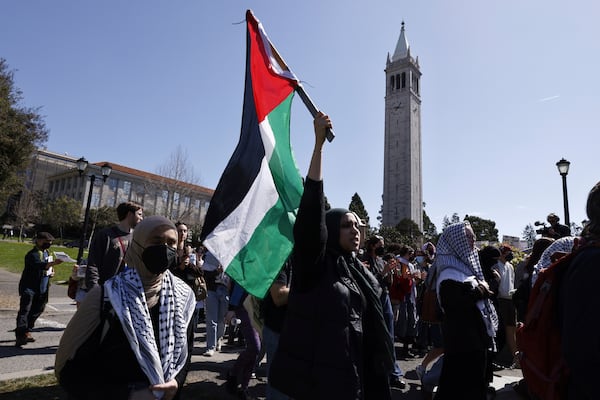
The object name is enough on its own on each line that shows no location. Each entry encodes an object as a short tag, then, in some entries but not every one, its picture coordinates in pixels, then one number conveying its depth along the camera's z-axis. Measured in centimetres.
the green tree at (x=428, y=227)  8462
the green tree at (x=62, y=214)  5859
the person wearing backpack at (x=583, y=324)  150
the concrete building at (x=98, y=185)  7694
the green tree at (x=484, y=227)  7431
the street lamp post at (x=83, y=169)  1412
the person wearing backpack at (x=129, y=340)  196
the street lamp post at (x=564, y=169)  1315
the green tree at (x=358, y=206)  6221
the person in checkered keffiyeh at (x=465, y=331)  343
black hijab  234
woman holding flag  208
